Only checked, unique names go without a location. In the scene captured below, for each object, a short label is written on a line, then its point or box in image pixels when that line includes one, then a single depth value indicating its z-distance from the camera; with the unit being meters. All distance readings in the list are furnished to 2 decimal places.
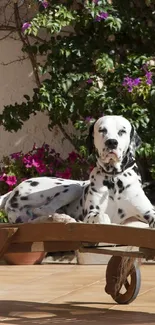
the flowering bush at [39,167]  7.93
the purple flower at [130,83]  7.60
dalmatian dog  4.44
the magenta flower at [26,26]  7.67
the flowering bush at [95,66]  7.68
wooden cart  3.73
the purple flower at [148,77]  7.59
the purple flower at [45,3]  7.90
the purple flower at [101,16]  7.78
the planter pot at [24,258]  7.12
